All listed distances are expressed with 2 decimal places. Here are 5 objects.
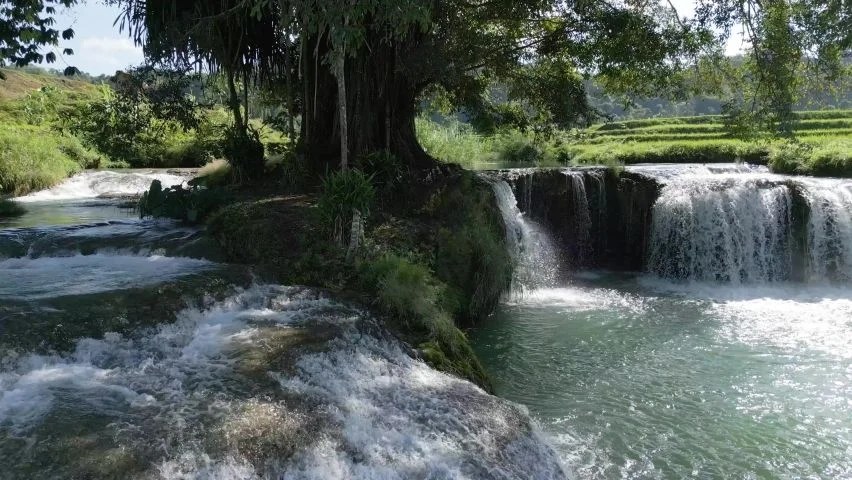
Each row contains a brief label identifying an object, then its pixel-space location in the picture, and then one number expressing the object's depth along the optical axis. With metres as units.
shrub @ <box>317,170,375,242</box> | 7.83
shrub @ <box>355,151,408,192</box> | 10.25
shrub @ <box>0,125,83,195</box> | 17.45
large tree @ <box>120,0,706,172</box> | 10.73
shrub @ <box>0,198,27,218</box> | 13.21
